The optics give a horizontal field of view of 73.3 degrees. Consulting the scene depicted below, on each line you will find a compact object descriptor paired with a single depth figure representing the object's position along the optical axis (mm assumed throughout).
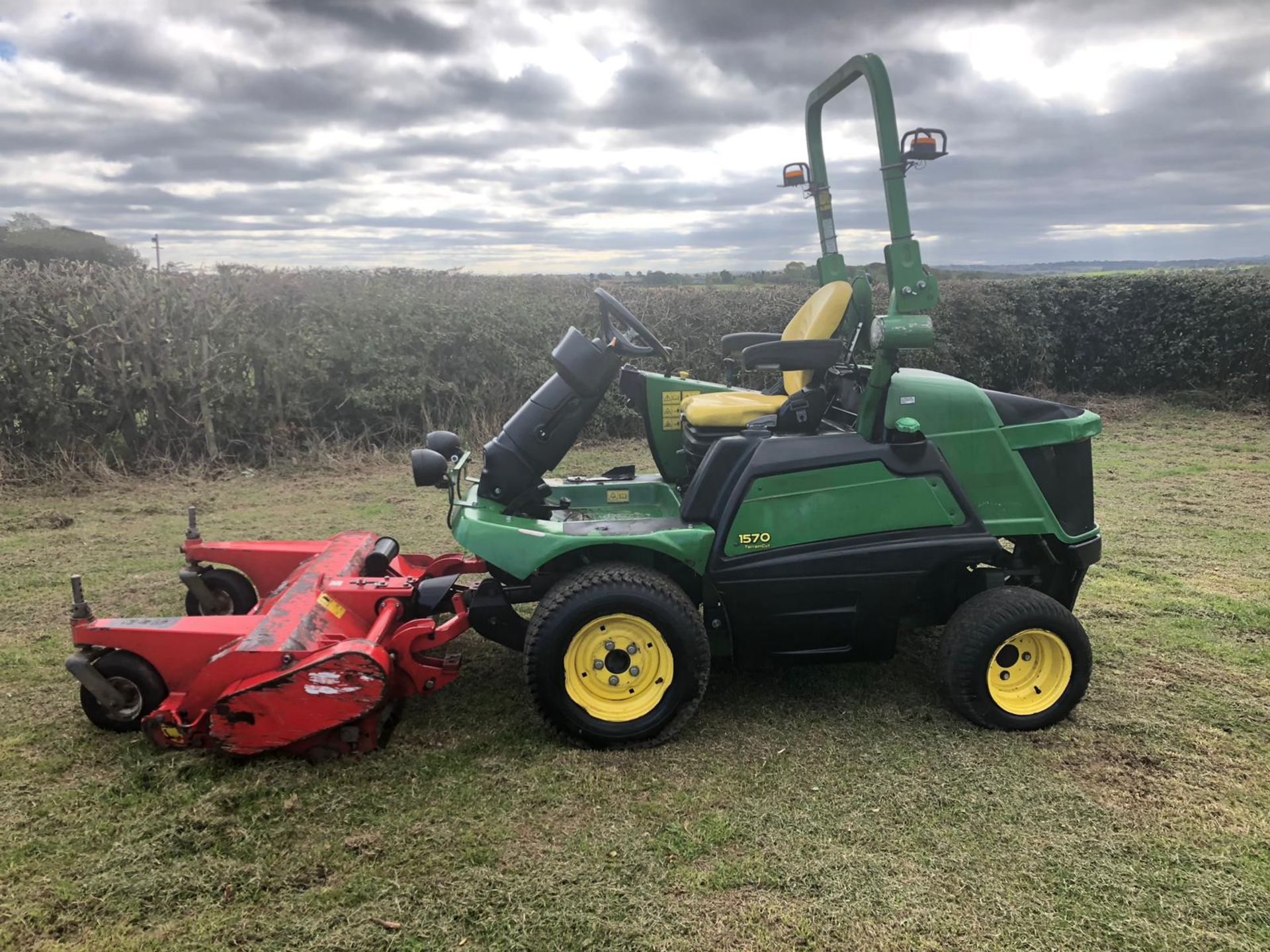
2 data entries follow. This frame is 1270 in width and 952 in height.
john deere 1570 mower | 3170
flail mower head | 2990
